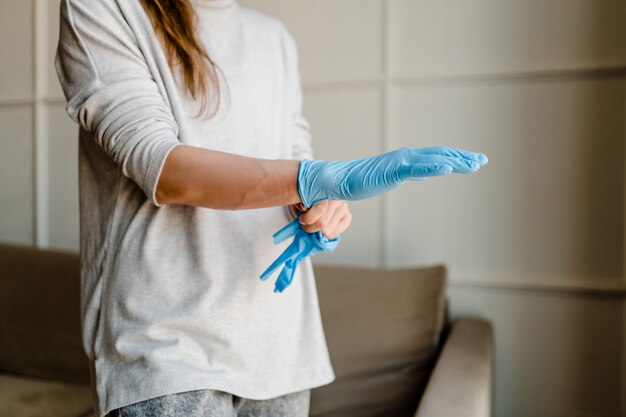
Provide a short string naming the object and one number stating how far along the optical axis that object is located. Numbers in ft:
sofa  4.78
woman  2.05
